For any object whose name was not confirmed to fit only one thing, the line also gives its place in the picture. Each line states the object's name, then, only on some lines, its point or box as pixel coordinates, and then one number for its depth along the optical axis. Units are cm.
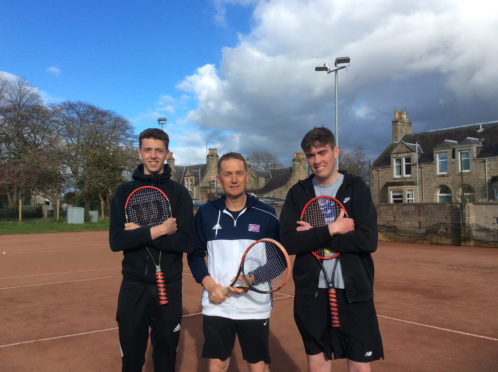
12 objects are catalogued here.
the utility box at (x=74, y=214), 3244
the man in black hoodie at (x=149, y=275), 325
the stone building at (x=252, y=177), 5484
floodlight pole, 2044
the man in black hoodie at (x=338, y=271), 293
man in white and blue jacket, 313
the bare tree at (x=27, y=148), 3472
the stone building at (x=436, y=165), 3200
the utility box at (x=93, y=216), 3434
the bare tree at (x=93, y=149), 3712
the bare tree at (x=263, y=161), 6775
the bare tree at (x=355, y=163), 5697
